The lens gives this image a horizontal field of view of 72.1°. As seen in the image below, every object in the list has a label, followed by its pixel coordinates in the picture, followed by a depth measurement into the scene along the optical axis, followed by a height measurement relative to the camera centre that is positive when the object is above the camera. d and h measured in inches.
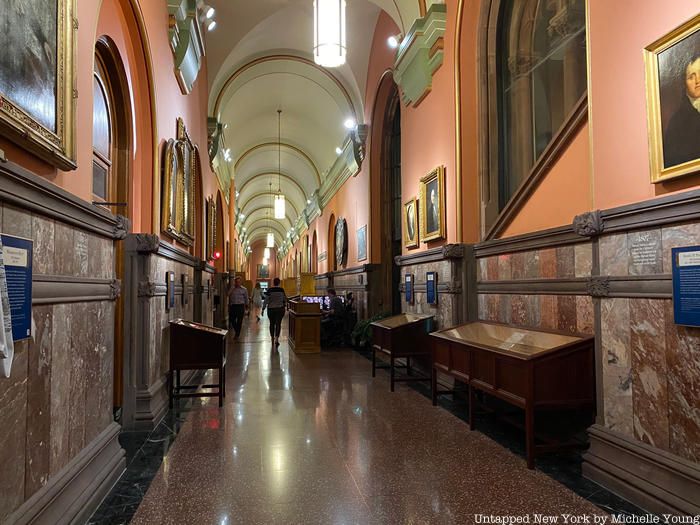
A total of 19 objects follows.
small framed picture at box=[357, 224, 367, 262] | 422.3 +35.6
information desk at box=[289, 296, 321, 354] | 390.0 -36.2
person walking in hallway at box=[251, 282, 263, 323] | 743.0 -20.5
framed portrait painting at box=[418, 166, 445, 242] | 243.8 +40.7
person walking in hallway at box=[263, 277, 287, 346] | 434.0 -20.5
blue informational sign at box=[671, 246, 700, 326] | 100.7 -1.5
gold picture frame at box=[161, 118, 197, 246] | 218.2 +49.3
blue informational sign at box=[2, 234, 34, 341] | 80.4 +1.2
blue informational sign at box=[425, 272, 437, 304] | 246.9 -2.8
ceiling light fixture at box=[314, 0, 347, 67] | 192.4 +102.5
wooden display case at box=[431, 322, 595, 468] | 135.9 -27.5
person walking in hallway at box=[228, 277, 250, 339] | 461.4 -19.1
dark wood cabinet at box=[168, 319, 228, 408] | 205.6 -28.2
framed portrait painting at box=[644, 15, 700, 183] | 103.5 +39.9
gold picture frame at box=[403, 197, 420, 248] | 283.4 +35.5
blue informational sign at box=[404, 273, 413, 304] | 287.4 -3.1
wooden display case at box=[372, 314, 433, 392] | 237.9 -28.5
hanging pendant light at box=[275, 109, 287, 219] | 592.4 +110.3
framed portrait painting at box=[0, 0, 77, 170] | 81.8 +39.8
